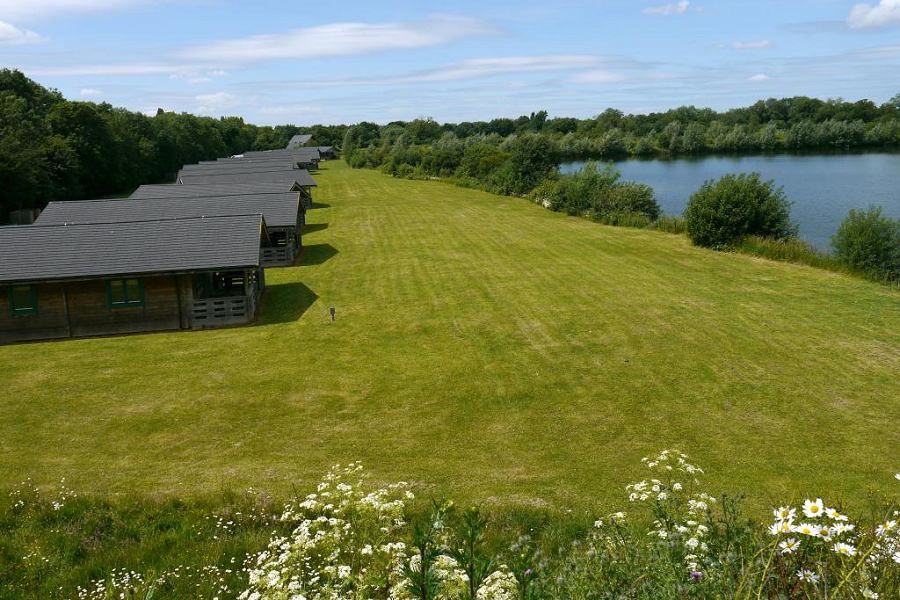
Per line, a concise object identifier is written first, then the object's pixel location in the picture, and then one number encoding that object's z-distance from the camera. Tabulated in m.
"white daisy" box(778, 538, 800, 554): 4.23
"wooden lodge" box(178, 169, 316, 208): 53.26
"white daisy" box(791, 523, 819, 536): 4.01
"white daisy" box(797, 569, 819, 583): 4.18
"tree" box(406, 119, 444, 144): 147.50
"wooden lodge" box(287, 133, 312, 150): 147.07
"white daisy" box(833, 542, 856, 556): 3.94
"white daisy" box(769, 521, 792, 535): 3.98
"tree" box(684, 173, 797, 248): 36.03
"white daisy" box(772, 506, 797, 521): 4.11
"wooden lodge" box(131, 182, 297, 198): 44.59
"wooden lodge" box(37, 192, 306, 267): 35.53
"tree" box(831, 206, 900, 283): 29.84
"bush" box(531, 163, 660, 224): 47.78
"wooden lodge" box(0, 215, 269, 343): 23.33
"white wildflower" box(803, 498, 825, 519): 4.07
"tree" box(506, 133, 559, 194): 63.94
